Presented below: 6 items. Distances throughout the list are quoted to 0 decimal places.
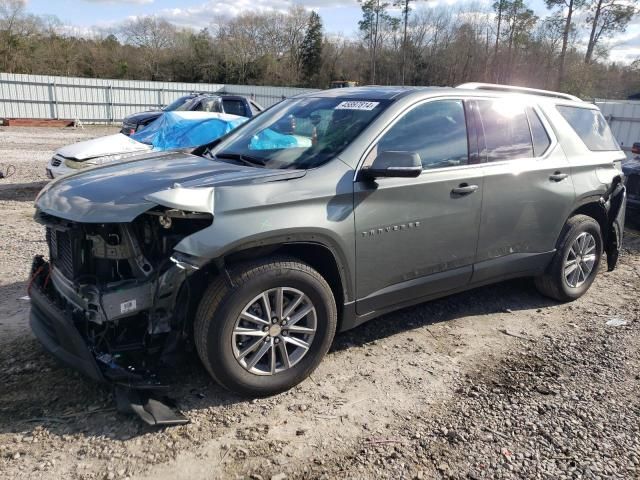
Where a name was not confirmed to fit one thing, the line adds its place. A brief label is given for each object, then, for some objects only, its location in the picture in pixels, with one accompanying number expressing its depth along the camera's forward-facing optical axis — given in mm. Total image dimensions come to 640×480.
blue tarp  8016
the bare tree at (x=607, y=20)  33312
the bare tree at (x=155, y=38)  46156
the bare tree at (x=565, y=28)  34688
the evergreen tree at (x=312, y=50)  52688
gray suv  2949
